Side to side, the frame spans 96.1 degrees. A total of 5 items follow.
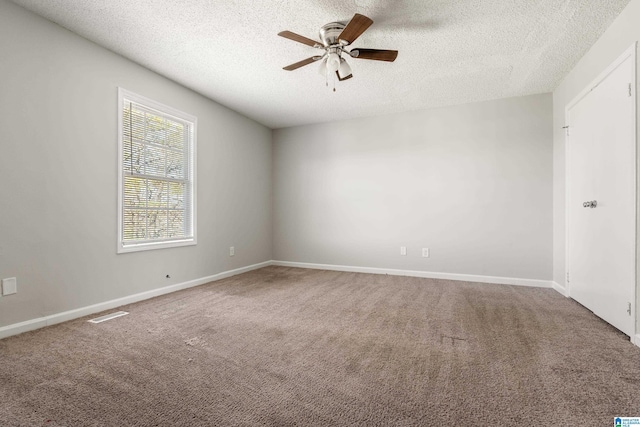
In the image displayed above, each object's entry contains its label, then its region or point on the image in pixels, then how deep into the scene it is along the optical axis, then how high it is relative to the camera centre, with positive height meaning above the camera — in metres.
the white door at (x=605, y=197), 2.13 +0.17
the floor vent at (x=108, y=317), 2.53 -0.92
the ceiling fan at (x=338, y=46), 2.07 +1.37
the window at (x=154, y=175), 3.03 +0.47
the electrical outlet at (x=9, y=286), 2.16 -0.54
